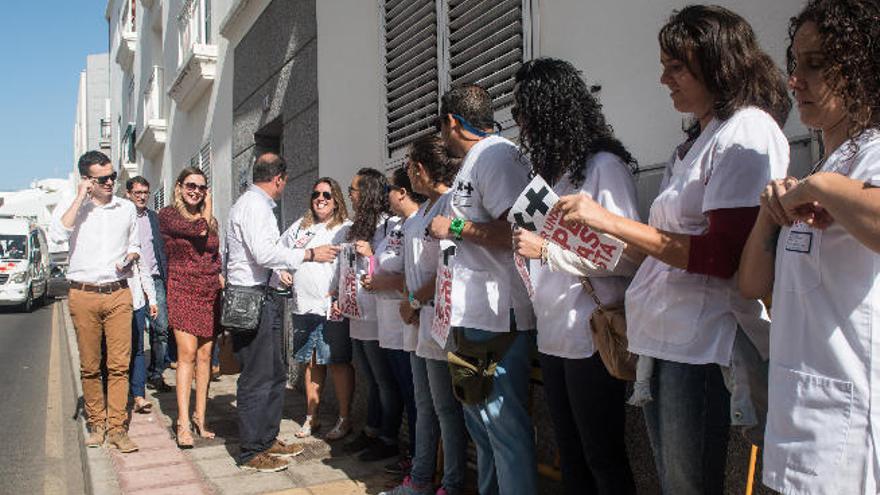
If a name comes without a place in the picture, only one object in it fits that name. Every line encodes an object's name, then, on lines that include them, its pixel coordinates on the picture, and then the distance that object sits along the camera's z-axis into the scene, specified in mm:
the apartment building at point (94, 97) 45625
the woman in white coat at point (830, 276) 1366
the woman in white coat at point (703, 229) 1824
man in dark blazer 6668
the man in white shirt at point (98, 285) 4910
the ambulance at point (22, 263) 18422
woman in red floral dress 5086
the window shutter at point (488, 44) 4223
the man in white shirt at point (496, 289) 2861
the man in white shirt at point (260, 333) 4457
